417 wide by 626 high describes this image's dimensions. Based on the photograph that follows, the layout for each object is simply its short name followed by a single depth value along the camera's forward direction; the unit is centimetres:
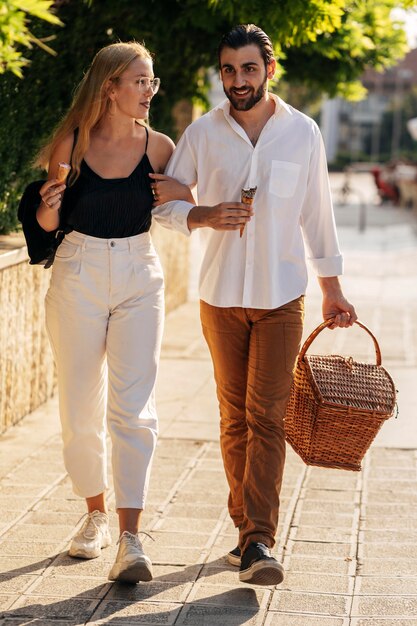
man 781
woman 793
